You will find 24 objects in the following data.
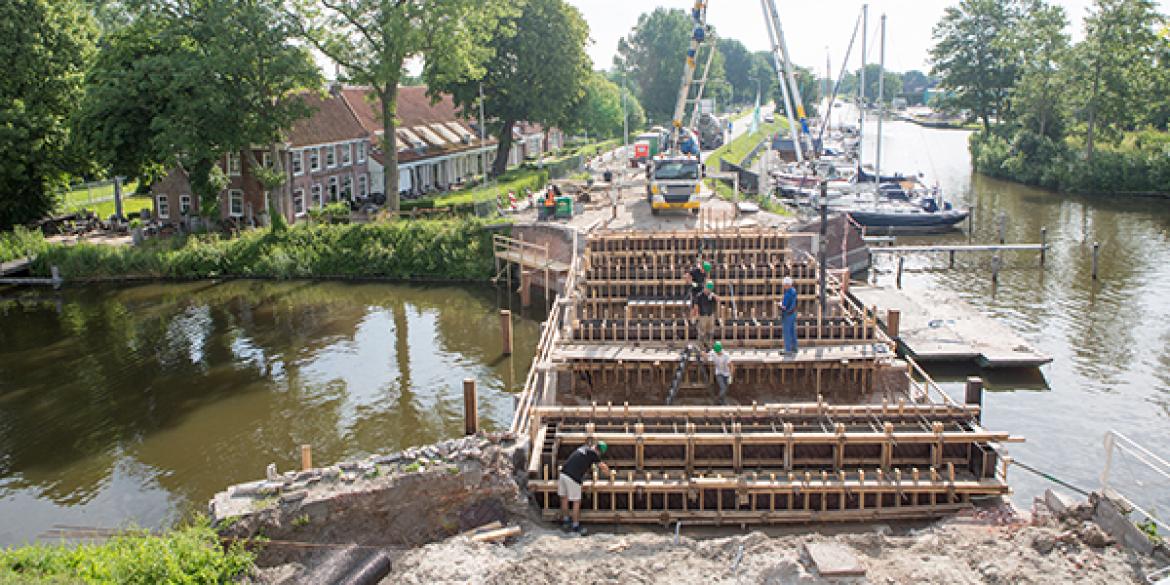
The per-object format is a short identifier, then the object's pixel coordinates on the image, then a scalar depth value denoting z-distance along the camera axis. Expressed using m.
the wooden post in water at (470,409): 19.59
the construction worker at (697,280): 24.96
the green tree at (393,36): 44.16
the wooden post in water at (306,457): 17.34
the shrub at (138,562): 12.92
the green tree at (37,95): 45.47
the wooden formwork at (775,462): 16.45
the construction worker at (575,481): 15.99
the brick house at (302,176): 49.88
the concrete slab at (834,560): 12.99
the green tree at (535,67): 54.91
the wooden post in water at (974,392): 19.66
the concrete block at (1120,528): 12.98
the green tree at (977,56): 79.38
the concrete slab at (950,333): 27.64
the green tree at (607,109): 83.69
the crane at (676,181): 38.94
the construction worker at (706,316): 23.12
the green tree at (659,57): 113.19
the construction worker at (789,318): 21.75
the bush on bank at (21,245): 44.38
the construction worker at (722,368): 21.75
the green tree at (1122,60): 61.81
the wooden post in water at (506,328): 30.38
